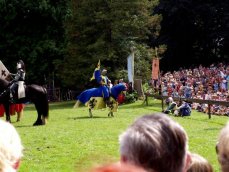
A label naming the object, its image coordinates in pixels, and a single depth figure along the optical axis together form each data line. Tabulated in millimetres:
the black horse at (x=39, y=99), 18203
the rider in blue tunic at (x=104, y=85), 21234
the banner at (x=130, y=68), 33656
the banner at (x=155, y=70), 30625
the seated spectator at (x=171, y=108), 21925
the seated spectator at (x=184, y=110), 20938
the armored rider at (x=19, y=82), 18141
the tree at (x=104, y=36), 35844
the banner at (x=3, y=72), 21858
